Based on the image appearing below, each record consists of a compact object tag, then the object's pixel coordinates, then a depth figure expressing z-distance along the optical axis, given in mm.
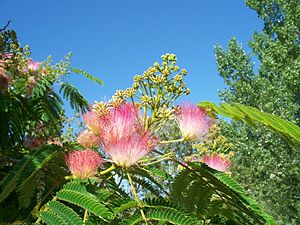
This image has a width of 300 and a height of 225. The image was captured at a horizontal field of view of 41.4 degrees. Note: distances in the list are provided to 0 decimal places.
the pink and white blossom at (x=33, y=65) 695
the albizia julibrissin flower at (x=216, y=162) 413
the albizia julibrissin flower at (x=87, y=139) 373
